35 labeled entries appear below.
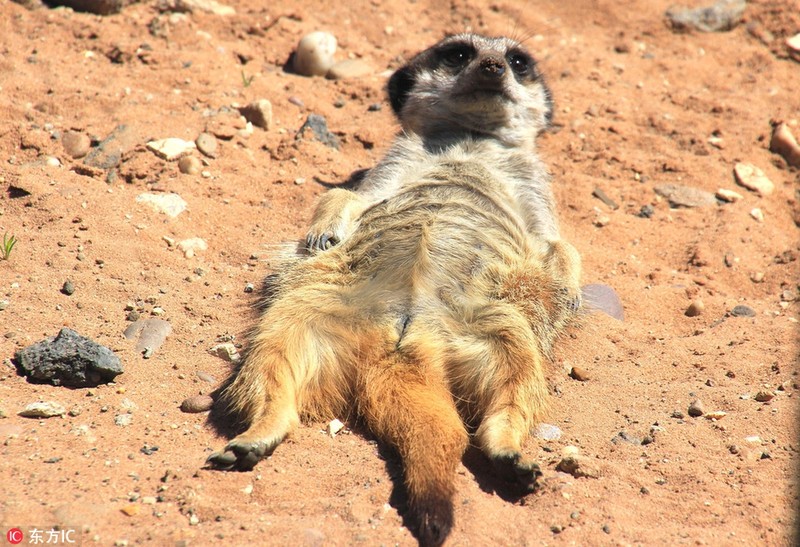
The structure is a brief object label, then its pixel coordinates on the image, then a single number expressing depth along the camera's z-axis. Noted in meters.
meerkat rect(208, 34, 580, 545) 5.04
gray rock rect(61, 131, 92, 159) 8.04
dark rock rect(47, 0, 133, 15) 10.30
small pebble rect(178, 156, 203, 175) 8.16
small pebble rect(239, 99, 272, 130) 9.09
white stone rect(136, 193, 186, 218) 7.59
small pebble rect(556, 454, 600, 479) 4.99
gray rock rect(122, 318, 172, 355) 5.95
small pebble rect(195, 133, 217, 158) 8.48
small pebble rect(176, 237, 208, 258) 7.24
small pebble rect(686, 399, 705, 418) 5.78
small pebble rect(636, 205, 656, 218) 8.93
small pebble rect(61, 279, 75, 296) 6.21
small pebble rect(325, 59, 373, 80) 10.59
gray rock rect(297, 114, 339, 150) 9.25
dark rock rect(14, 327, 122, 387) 5.24
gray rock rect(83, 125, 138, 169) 8.01
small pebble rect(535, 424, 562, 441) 5.54
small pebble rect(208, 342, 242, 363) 6.05
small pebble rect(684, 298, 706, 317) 7.29
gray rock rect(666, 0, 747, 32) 12.08
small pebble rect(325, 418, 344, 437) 5.45
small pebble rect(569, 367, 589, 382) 6.32
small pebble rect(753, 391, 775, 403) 5.80
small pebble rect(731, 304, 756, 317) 7.21
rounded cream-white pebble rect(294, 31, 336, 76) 10.30
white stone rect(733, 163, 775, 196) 9.30
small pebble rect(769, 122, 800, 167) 9.67
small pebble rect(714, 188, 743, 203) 9.09
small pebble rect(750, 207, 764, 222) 8.83
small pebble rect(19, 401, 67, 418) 4.91
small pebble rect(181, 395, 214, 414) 5.40
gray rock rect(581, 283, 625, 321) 7.23
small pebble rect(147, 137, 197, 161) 8.16
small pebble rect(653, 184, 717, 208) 9.09
